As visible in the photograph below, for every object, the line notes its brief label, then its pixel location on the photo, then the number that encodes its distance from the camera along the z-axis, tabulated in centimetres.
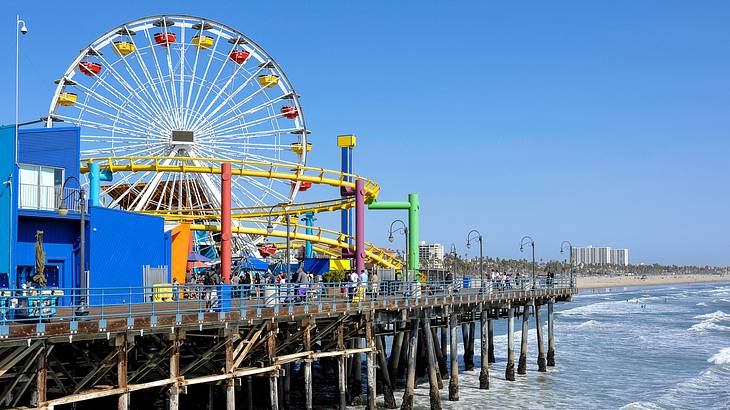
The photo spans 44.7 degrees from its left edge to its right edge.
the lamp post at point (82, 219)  1927
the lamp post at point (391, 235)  4091
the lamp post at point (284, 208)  2720
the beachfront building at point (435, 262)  14365
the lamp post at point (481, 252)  3516
